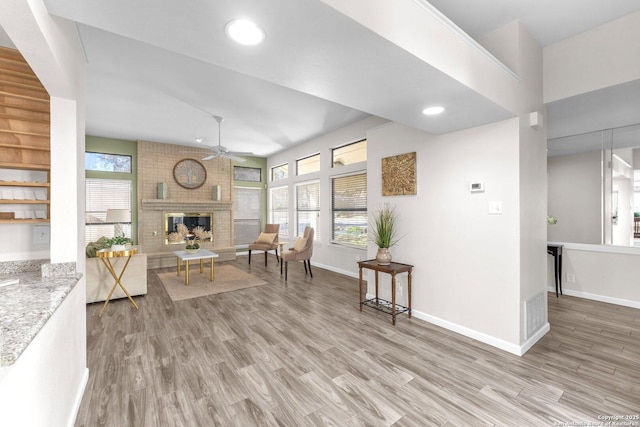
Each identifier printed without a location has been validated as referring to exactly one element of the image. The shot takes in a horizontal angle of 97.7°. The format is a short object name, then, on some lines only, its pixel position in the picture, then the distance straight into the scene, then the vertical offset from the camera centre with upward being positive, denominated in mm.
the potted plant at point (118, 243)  3538 -371
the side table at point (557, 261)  4168 -738
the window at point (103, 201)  6027 +293
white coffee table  4668 -721
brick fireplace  6328 +336
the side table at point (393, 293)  3127 -937
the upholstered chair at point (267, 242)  6305 -664
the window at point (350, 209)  5207 +73
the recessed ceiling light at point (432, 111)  2326 +868
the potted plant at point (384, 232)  3365 -237
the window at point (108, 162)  6056 +1155
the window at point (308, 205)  6375 +182
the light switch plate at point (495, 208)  2625 +39
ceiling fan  4742 +1100
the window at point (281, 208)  7559 +143
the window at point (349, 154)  5220 +1166
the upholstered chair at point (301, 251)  5161 -707
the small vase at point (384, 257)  3340 -529
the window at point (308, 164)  6387 +1167
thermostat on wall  2739 +253
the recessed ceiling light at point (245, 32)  1337 +908
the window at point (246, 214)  7887 -16
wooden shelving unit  1738 +588
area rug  4250 -1185
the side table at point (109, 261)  3358 -615
